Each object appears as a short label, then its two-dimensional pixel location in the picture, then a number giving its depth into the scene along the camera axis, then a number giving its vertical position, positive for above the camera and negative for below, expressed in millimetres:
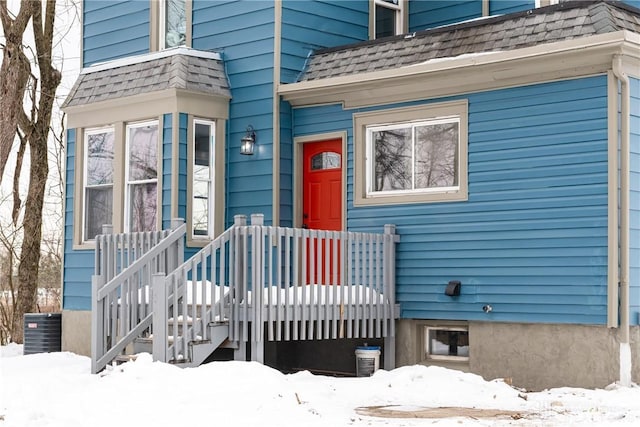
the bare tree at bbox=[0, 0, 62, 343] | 19969 +2436
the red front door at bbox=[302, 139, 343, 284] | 13719 +631
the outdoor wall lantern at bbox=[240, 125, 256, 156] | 13688 +1227
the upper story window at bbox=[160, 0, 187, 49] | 15148 +3143
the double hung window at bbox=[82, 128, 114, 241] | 14516 +747
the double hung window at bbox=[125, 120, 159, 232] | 13883 +759
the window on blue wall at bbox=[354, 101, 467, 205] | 12500 +1013
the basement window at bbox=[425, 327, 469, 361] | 12562 -1364
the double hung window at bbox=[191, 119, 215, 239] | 13820 +733
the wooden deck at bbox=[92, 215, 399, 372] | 10836 -747
